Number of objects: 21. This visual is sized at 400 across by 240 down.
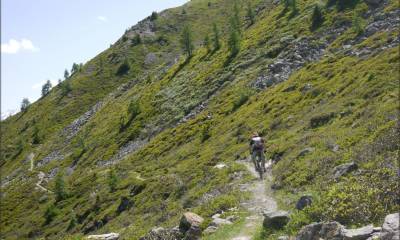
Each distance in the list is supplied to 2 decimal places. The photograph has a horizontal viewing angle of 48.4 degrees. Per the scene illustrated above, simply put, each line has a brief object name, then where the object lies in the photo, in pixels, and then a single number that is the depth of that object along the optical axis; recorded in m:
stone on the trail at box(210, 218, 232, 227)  22.79
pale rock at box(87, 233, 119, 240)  28.04
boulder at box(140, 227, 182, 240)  22.84
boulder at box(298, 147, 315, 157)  29.52
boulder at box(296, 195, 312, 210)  19.02
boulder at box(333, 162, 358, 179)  21.48
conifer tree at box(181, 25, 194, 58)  135.25
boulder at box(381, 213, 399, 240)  12.82
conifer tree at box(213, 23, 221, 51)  115.50
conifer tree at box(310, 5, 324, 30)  76.12
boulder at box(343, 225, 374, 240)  14.24
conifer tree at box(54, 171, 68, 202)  85.44
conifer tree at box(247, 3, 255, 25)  121.44
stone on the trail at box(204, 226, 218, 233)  22.07
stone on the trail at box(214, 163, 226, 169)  41.06
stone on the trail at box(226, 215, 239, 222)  23.30
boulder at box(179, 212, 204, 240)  22.33
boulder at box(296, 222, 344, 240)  14.99
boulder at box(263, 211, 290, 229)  18.70
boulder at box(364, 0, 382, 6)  67.06
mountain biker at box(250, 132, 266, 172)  32.09
